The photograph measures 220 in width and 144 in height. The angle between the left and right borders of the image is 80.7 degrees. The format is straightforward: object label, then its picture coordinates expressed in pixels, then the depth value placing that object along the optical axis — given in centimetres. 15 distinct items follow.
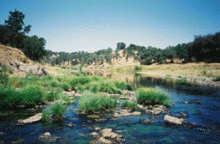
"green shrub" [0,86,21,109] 812
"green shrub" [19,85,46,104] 906
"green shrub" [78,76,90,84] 1969
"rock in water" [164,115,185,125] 715
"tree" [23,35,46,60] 4640
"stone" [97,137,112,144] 508
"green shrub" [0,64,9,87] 1225
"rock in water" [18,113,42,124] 665
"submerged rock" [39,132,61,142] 514
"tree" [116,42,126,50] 18525
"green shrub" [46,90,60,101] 1069
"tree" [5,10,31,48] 4693
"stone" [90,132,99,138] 560
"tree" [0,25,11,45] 3752
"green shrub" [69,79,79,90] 1749
